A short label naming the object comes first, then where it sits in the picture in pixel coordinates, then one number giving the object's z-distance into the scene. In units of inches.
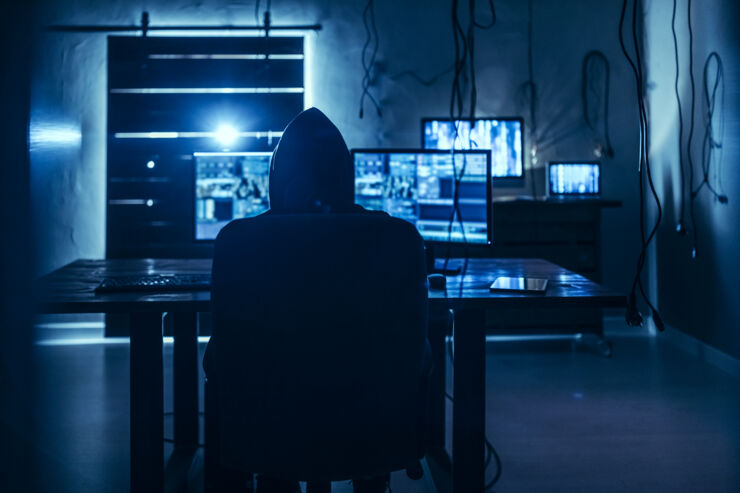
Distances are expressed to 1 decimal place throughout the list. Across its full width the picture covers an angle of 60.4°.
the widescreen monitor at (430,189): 79.5
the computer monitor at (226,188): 86.3
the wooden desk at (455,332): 58.3
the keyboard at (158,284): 63.2
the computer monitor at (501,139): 170.9
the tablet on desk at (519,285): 62.1
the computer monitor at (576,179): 165.9
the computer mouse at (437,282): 64.4
